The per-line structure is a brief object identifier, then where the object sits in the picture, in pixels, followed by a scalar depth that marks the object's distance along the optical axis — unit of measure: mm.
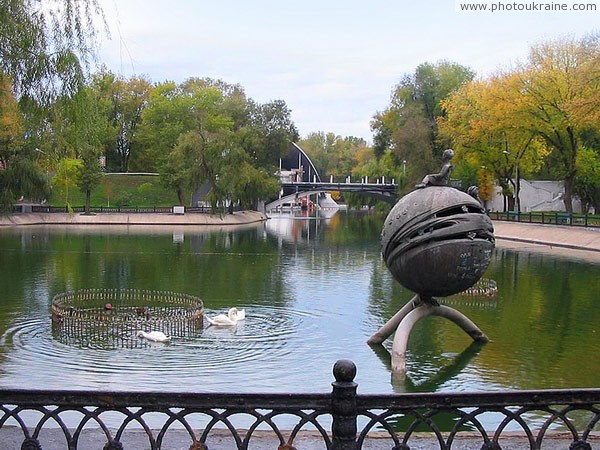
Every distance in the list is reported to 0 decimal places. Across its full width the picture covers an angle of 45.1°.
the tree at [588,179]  57938
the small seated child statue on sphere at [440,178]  16172
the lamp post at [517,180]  63031
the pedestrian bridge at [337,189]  100188
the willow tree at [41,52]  11953
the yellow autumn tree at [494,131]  58875
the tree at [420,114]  74188
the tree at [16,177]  32594
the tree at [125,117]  94500
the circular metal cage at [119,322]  18328
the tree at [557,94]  54281
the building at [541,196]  75375
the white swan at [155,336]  17875
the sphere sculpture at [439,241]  15391
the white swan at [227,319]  19969
